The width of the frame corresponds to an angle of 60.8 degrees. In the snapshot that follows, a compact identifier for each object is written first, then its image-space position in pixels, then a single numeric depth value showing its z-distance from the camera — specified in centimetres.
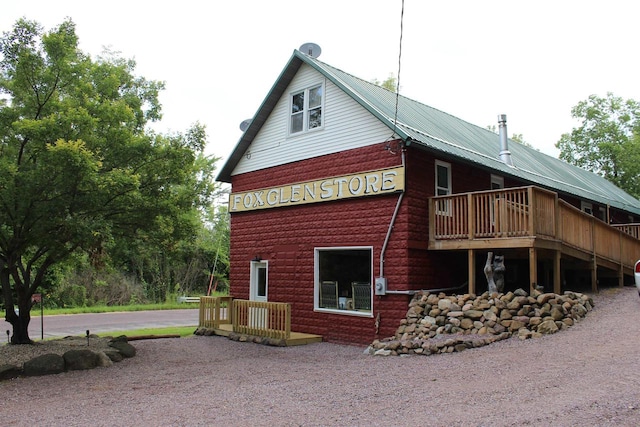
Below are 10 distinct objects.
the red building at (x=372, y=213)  1352
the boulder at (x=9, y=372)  1000
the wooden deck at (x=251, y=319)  1453
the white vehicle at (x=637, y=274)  1324
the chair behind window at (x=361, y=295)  1456
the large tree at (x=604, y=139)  4403
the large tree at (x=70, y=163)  1074
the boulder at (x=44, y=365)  1038
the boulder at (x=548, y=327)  1117
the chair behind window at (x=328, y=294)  1543
